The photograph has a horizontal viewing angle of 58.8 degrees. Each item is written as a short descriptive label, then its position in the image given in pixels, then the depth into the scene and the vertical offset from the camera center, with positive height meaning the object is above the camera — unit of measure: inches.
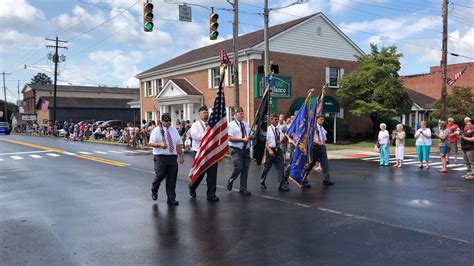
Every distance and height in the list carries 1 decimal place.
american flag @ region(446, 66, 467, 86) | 1068.1 +118.0
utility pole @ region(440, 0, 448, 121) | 881.5 +160.9
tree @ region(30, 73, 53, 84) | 5167.3 +548.6
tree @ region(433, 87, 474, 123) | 1277.1 +69.0
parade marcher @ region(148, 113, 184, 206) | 319.6 -22.5
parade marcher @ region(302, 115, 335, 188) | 411.2 -25.6
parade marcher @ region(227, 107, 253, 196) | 348.8 -18.2
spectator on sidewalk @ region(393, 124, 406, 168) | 579.0 -26.9
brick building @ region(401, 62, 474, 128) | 1508.4 +186.5
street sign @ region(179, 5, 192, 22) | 657.6 +174.7
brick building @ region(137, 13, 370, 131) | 1065.1 +160.5
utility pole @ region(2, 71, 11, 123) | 3358.0 +261.2
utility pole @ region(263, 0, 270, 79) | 748.6 +174.6
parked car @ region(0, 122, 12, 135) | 2174.5 -30.4
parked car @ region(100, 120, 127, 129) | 1631.4 -1.0
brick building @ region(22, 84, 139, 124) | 2778.1 +154.1
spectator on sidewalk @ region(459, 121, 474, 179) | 453.1 -22.0
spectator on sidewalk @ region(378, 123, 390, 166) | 595.8 -29.5
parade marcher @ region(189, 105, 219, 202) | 337.1 -18.1
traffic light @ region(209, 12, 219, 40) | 618.8 +144.9
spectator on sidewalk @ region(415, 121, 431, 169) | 562.6 -22.0
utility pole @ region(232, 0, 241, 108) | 740.6 +152.9
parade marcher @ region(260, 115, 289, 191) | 376.8 -24.6
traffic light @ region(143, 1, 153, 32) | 561.3 +144.1
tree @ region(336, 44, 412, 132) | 1022.4 +98.8
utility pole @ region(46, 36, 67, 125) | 1847.2 +298.6
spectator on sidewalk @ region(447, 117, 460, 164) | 533.8 -6.5
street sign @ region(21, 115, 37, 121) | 2783.0 +41.5
